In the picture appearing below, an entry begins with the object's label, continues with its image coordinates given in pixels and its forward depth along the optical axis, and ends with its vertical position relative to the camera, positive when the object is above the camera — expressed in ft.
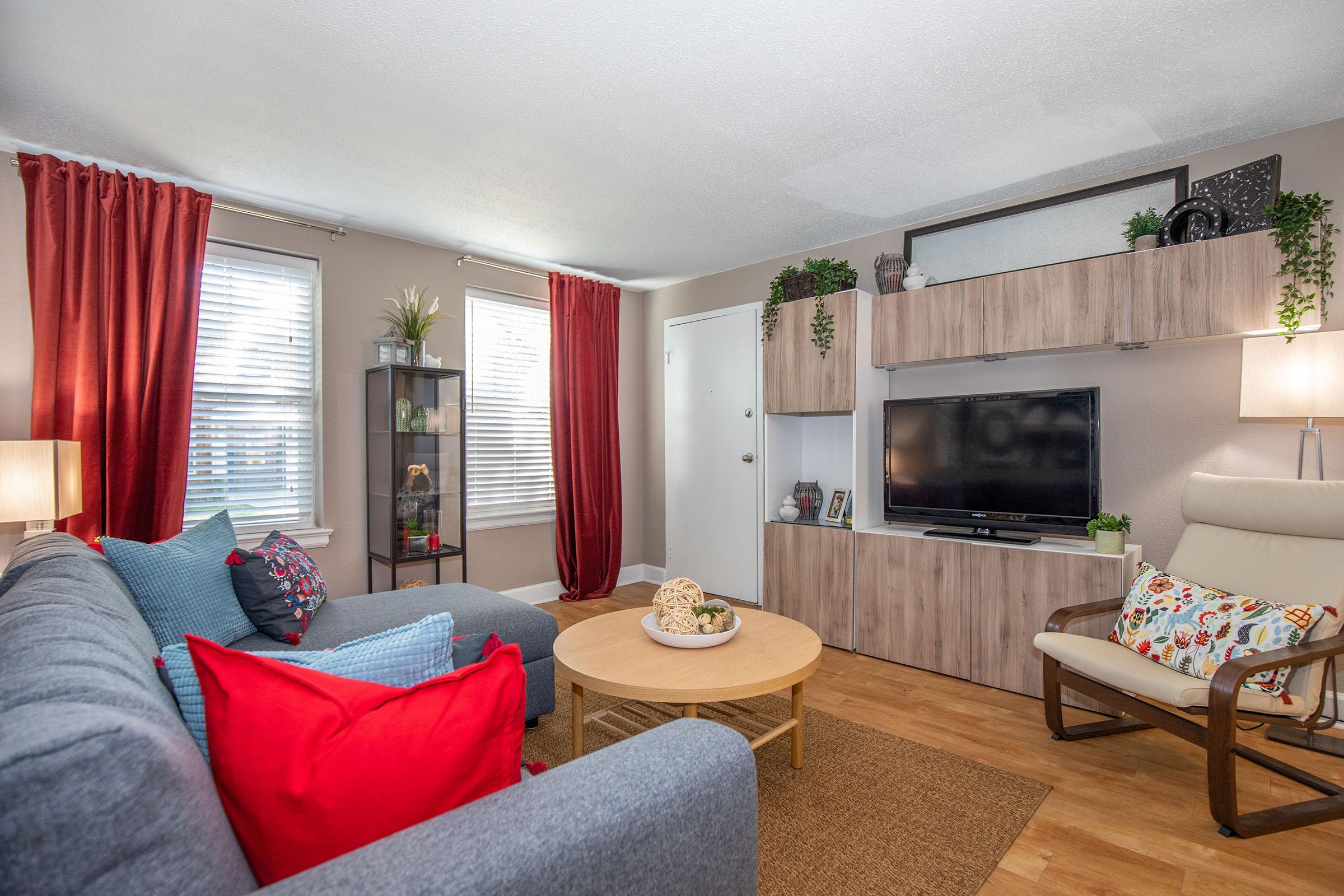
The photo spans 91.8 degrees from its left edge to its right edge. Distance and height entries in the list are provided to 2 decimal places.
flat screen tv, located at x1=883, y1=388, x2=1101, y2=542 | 10.00 -0.31
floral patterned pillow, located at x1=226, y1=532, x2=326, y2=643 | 7.13 -1.66
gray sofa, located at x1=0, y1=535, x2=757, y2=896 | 1.78 -1.29
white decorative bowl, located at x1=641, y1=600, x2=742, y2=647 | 7.30 -2.21
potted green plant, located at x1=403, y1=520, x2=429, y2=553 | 12.31 -1.78
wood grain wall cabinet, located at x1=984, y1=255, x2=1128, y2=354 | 9.68 +2.12
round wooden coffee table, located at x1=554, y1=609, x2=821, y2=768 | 6.26 -2.32
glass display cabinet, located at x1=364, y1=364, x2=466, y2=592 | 12.19 -0.42
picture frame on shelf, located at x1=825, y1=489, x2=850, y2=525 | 13.44 -1.30
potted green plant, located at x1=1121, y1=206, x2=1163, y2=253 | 9.51 +3.15
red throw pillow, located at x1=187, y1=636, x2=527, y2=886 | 2.54 -1.25
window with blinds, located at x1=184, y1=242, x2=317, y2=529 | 11.00 +0.91
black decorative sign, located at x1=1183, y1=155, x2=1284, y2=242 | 8.53 +3.36
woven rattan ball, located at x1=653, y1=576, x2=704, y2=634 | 7.47 -1.88
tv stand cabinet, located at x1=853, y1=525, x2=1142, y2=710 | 9.57 -2.48
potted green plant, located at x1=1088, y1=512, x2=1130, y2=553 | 9.36 -1.30
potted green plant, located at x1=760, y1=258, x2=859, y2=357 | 12.38 +3.10
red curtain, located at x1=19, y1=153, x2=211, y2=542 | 9.25 +1.71
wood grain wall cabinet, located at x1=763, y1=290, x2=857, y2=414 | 12.26 +1.55
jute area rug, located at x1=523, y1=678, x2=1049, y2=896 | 5.82 -3.84
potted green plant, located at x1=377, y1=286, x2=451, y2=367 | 12.54 +2.36
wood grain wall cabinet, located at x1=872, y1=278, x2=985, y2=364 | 10.99 +2.11
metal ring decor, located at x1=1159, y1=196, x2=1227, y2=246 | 8.91 +3.15
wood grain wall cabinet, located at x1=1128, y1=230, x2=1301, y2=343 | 8.54 +2.11
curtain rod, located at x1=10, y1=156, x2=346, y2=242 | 10.99 +4.02
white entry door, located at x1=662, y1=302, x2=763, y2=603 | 14.94 -0.14
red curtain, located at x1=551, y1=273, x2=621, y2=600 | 15.70 +0.18
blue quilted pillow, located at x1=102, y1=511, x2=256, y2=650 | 5.96 -1.35
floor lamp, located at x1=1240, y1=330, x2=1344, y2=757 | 7.62 +0.72
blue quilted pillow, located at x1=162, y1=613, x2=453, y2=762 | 2.97 -1.04
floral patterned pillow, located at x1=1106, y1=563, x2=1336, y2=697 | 6.90 -2.08
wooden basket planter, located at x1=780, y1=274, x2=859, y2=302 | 12.83 +3.13
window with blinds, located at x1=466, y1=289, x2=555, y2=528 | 14.70 +0.79
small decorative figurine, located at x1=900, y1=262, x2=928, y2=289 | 11.78 +2.99
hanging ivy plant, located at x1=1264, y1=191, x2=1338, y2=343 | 8.16 +2.42
